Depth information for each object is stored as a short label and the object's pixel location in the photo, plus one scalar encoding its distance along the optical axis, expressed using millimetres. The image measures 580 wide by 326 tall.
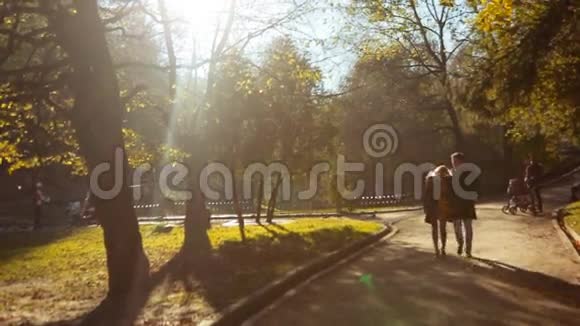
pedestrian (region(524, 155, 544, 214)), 23320
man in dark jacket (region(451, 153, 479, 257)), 12656
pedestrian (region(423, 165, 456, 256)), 12922
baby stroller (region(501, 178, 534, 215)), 25031
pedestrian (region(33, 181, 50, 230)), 33156
